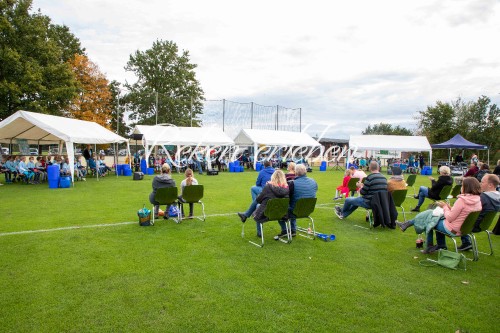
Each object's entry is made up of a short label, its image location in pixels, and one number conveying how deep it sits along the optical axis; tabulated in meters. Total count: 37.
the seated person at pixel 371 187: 6.68
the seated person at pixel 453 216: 4.78
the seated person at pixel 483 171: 10.20
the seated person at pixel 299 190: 6.09
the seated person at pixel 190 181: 7.48
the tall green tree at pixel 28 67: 19.92
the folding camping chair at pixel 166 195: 6.70
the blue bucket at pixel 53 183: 12.73
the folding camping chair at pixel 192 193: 6.94
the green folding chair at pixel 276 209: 5.41
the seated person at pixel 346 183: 10.07
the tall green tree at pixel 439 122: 37.81
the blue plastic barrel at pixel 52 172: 12.71
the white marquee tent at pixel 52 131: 13.58
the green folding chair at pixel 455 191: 9.09
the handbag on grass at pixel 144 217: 6.72
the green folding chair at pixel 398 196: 7.16
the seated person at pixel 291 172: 7.32
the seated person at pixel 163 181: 7.04
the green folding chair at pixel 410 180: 12.53
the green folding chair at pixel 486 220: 5.16
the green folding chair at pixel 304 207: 5.77
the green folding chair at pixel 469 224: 4.70
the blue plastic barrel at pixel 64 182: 12.92
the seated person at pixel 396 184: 7.46
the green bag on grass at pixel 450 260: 4.60
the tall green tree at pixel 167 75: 40.47
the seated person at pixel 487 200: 5.31
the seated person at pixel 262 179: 7.33
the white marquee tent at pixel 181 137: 21.05
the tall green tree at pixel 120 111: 34.91
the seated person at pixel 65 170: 14.09
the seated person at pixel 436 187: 8.33
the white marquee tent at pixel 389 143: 26.97
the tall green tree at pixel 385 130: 58.96
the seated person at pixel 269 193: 5.67
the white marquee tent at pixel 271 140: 24.94
